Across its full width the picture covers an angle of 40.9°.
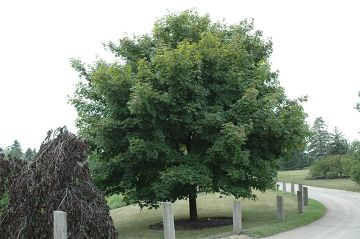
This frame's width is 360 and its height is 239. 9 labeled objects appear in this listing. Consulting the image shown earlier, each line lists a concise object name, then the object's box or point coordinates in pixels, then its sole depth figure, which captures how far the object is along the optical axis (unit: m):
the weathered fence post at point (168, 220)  10.91
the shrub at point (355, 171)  31.81
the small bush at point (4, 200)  11.96
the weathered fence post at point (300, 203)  18.86
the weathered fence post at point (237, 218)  13.34
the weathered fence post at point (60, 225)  8.73
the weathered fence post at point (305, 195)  22.09
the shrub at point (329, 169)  51.88
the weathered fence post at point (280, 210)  16.03
